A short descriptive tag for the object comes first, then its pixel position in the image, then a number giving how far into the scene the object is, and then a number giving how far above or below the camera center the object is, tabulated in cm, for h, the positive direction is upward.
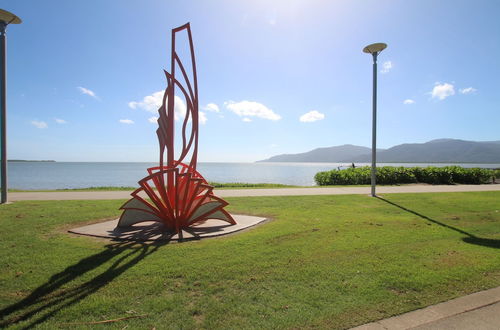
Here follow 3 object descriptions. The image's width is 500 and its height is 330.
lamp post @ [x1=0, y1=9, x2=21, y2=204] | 945 +267
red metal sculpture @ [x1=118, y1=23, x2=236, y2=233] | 641 -50
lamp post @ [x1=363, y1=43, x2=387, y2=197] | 1125 +272
